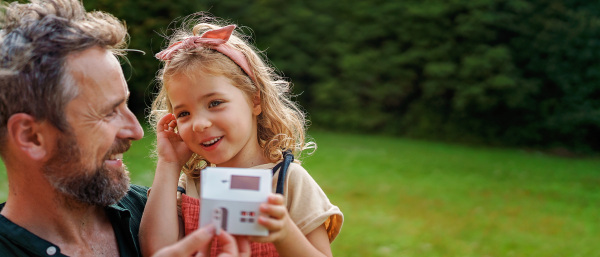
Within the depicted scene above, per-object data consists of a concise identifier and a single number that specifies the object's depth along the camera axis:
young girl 2.20
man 1.87
